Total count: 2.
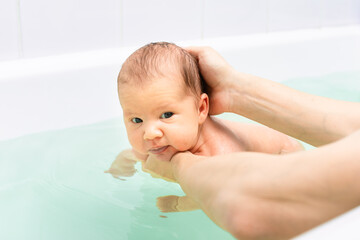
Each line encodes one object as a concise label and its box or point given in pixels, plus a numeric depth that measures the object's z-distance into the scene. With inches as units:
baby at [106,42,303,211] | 44.0
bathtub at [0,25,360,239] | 61.0
